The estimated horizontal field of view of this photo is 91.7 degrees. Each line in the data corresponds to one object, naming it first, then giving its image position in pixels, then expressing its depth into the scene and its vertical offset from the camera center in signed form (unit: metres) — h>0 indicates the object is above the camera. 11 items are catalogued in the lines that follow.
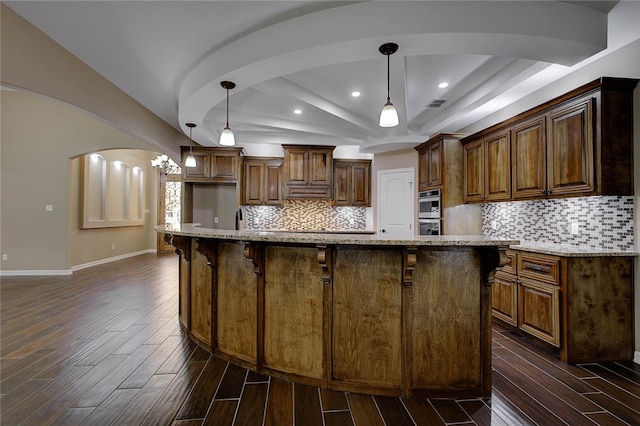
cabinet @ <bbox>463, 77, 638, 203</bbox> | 2.63 +0.68
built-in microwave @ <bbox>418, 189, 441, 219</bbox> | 4.82 +0.19
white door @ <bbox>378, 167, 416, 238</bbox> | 5.87 +0.29
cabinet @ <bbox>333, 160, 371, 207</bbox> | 6.63 +0.71
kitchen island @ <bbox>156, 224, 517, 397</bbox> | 2.08 -0.68
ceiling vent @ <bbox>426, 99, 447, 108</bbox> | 4.29 +1.60
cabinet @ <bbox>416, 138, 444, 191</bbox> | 4.77 +0.85
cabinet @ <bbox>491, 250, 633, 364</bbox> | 2.63 -0.78
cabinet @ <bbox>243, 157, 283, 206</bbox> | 6.51 +0.72
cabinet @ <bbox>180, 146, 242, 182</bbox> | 6.18 +0.99
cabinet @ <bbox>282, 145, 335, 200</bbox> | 6.33 +0.88
